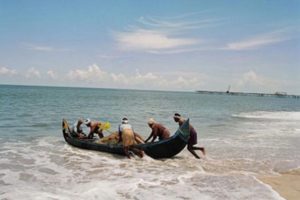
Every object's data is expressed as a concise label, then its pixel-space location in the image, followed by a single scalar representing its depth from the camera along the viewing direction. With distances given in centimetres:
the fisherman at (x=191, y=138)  1210
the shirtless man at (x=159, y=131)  1223
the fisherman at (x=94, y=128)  1455
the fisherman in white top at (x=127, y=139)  1210
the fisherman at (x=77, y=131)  1512
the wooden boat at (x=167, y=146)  1164
